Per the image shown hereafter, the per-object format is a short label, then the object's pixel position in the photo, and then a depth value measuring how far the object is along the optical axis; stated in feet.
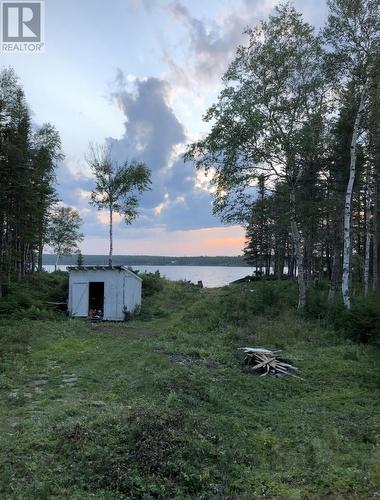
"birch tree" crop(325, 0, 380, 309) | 56.13
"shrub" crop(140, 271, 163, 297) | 99.50
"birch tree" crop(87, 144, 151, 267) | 106.42
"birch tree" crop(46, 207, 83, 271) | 158.61
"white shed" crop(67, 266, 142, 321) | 73.77
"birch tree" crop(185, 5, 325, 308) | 64.18
